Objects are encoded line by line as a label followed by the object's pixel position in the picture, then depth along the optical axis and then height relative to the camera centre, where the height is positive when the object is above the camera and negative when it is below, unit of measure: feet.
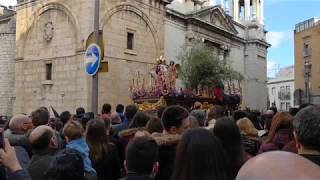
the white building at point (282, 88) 276.82 +6.55
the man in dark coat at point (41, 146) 13.53 -1.53
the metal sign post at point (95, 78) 36.50 +1.53
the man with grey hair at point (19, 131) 17.24 -1.36
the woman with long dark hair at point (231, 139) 13.00 -1.21
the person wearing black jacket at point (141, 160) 11.43 -1.61
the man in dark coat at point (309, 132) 8.78 -0.66
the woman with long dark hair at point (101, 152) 16.53 -2.08
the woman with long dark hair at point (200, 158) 9.66 -1.33
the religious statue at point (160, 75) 52.86 +2.69
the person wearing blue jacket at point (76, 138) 15.29 -1.45
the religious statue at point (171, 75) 54.73 +2.75
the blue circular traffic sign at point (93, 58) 34.81 +3.01
